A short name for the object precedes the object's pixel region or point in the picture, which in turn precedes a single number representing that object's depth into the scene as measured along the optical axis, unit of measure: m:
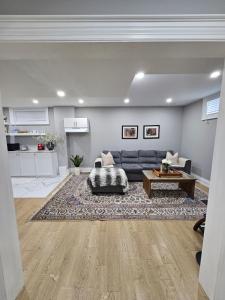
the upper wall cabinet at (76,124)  5.24
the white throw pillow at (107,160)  4.99
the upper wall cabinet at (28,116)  5.50
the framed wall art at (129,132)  5.76
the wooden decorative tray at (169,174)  3.47
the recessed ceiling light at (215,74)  2.48
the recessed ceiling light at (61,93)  3.35
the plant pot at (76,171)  5.47
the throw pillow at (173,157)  4.92
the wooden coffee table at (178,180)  3.33
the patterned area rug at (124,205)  2.66
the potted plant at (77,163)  5.44
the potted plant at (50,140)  5.22
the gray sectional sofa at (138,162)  4.53
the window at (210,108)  3.93
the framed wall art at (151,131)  5.75
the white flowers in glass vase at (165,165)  3.59
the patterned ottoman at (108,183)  3.53
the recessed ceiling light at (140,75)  2.37
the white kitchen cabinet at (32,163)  5.14
